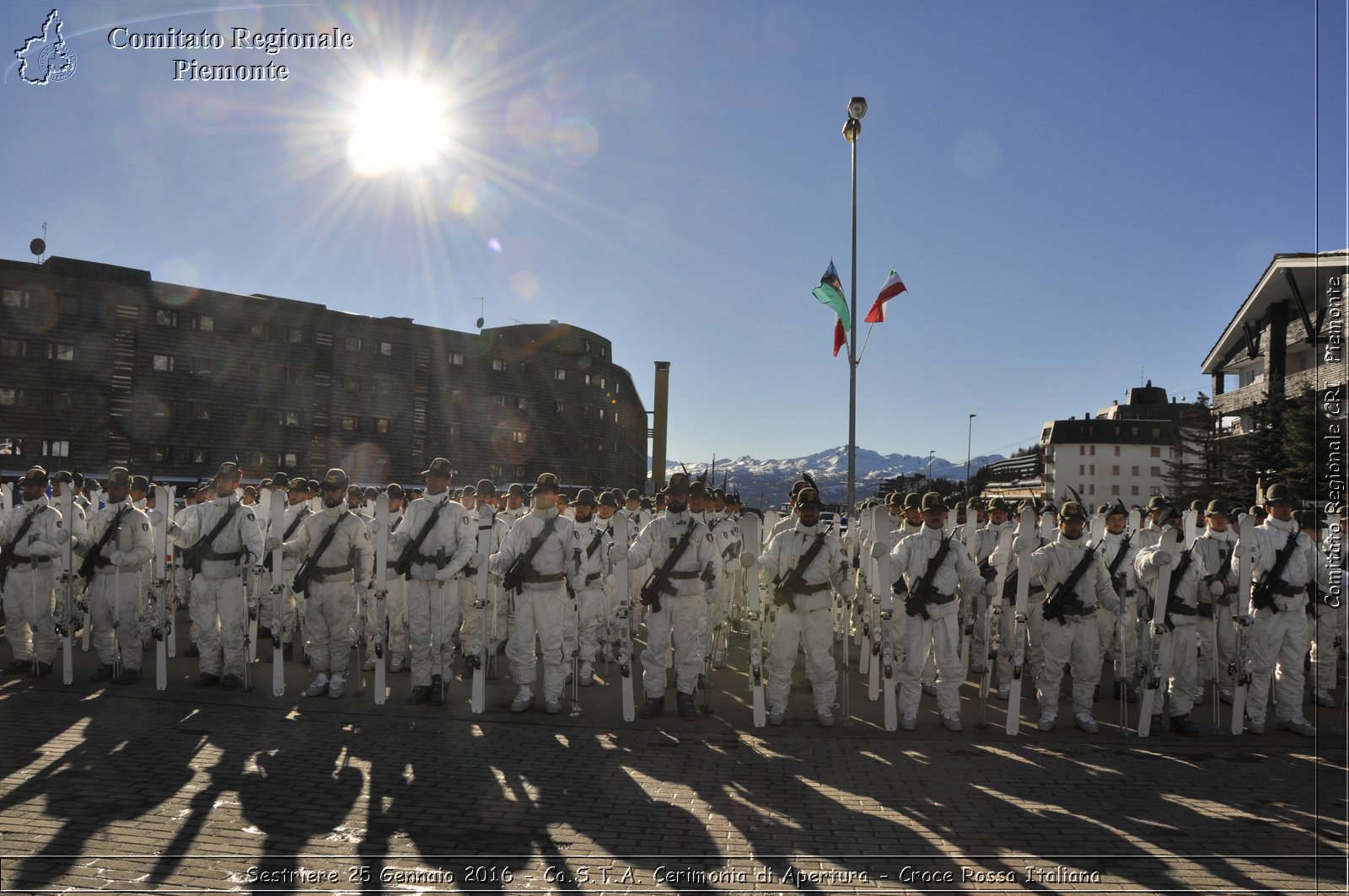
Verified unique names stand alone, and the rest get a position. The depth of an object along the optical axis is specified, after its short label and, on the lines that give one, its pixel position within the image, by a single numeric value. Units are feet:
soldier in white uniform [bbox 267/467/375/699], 30.12
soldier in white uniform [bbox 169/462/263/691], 30.32
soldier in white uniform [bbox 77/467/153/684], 31.83
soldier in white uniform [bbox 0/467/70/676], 32.37
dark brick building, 122.01
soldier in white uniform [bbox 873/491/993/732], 26.91
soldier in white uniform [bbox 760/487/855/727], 27.37
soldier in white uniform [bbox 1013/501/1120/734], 27.25
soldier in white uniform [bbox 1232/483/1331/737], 27.81
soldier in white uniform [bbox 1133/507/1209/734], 27.84
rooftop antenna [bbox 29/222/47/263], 130.62
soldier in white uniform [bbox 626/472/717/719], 28.73
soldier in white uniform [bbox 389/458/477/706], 29.71
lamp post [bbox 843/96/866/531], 60.49
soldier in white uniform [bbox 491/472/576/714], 28.43
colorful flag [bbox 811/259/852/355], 63.62
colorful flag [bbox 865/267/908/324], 64.08
